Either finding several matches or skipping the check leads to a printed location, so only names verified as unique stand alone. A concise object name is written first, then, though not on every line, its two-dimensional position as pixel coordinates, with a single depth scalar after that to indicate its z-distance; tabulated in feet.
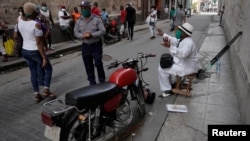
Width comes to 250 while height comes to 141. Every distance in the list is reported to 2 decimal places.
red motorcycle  8.33
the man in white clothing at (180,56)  14.11
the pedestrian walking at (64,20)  35.06
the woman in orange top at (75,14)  36.99
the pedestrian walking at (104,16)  42.46
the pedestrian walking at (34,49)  13.91
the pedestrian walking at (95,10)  35.91
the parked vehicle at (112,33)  37.73
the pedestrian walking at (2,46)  24.86
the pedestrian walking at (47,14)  31.21
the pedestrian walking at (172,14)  52.19
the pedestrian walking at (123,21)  42.03
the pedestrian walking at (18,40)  16.40
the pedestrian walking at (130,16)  39.93
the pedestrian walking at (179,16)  43.19
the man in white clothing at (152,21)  41.41
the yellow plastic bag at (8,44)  25.32
